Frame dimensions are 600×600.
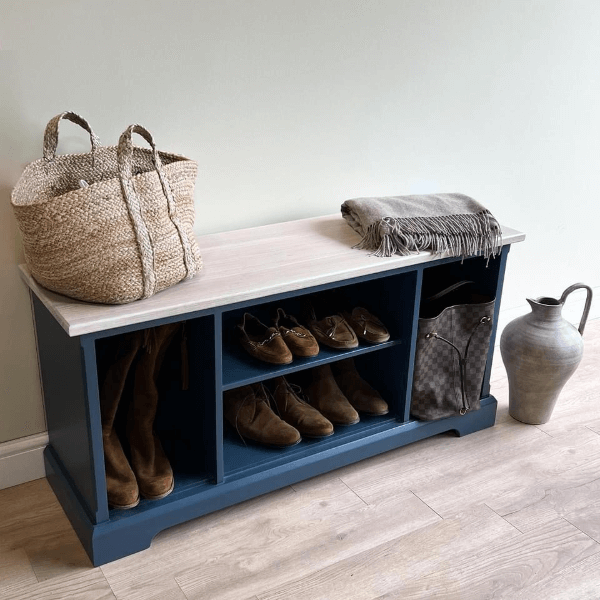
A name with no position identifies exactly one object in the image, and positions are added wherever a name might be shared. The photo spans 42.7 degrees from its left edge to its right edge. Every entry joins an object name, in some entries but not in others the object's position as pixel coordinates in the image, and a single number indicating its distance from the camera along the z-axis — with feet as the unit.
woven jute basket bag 4.77
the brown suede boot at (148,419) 5.59
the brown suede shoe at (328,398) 6.51
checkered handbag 6.54
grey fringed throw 6.07
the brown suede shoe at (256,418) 6.15
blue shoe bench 5.14
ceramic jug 6.92
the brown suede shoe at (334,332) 6.15
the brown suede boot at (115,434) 5.42
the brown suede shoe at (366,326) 6.32
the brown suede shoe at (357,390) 6.66
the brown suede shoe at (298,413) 6.31
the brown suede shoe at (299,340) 5.99
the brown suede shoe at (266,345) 5.86
